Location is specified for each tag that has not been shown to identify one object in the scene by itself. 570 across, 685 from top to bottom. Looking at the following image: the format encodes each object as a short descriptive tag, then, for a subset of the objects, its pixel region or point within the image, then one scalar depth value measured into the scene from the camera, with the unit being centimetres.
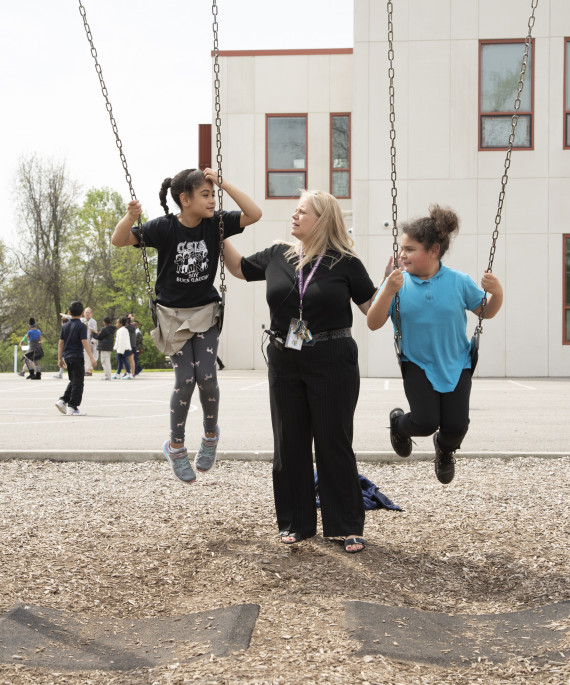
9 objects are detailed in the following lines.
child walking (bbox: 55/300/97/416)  1326
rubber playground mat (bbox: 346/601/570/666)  340
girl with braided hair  528
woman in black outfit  473
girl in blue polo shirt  503
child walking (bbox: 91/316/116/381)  2331
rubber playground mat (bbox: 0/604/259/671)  338
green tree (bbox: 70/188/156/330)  4719
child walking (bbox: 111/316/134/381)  2370
